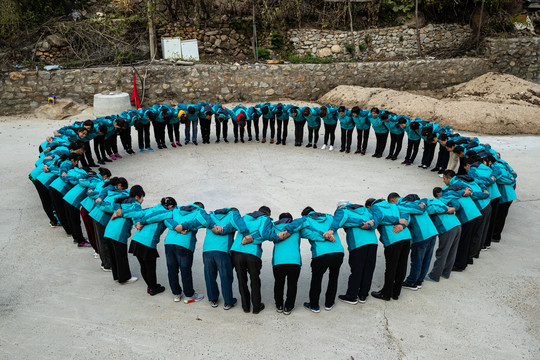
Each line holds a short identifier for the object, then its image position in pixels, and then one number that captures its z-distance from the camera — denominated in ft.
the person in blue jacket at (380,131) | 32.40
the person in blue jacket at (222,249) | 15.57
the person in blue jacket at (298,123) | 34.98
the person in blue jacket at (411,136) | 31.10
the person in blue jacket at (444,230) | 17.25
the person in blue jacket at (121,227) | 17.01
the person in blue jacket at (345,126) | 34.05
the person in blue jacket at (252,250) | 15.29
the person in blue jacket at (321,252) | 15.34
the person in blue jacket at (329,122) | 33.94
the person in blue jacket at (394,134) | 32.12
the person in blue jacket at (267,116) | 36.35
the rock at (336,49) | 53.88
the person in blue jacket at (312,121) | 34.50
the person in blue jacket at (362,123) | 33.42
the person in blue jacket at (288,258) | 15.20
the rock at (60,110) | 43.93
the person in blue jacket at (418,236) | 16.74
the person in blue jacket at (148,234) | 16.31
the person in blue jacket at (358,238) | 15.80
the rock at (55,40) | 48.34
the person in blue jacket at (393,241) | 16.22
